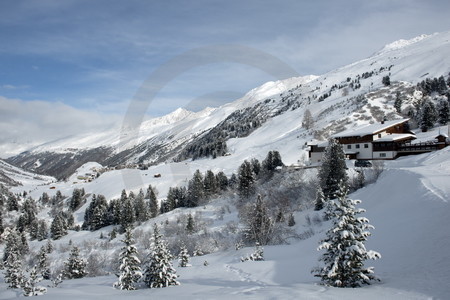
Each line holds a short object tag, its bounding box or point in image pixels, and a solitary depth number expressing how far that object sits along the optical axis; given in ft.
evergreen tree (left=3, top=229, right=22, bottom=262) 161.99
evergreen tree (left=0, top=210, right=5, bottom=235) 265.46
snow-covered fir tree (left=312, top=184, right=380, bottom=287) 37.93
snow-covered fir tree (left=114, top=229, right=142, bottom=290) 55.57
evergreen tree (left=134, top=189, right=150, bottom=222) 241.14
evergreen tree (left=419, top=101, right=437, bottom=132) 238.27
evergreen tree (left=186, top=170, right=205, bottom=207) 244.83
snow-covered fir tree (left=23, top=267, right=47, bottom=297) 50.03
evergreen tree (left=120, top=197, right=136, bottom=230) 228.12
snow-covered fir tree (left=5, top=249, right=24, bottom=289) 67.19
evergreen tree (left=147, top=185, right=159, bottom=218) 249.65
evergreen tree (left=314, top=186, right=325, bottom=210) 145.18
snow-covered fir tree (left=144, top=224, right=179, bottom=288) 54.95
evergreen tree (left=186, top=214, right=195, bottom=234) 172.86
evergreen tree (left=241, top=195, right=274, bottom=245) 120.06
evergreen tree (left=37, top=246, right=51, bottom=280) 117.91
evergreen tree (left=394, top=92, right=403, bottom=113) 335.26
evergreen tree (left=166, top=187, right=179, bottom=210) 254.88
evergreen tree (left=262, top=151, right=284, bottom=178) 248.52
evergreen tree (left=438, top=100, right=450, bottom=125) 250.37
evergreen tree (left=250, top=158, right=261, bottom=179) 258.45
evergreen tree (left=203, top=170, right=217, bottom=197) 252.83
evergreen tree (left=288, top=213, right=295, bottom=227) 140.79
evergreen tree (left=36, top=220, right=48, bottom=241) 244.42
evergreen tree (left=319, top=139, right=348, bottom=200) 150.41
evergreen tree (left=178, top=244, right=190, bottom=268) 83.16
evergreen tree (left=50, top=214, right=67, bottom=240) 232.94
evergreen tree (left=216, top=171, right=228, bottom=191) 267.39
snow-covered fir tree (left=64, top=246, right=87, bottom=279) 107.98
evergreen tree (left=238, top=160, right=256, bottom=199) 219.41
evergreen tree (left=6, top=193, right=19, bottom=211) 345.92
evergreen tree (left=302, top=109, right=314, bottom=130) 387.43
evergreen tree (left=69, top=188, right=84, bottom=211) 331.30
